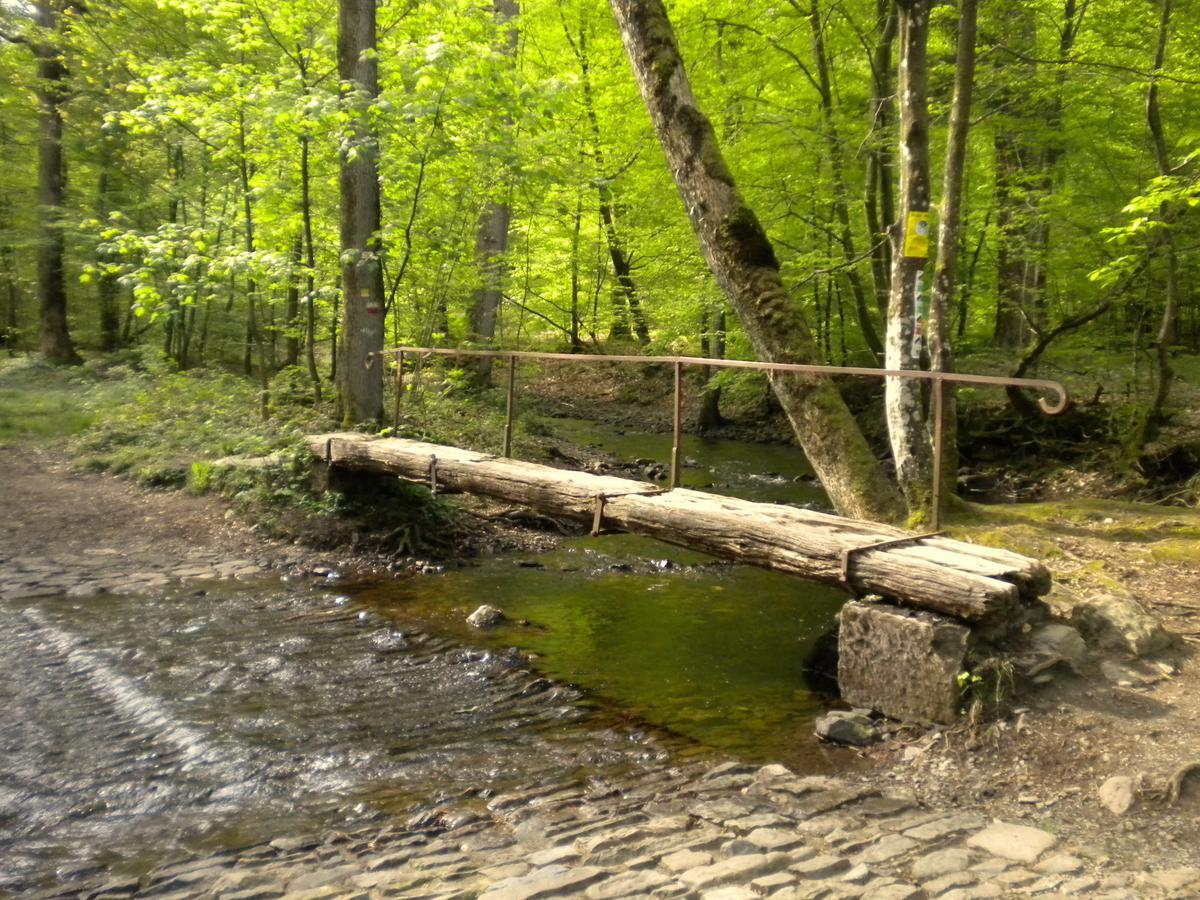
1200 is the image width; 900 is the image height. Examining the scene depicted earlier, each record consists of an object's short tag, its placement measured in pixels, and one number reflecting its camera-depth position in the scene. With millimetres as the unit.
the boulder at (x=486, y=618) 7164
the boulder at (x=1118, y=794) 3771
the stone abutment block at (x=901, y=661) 4715
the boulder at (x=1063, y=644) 4887
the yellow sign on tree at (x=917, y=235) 7562
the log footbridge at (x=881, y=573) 4738
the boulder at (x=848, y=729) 4809
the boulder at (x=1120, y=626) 5000
